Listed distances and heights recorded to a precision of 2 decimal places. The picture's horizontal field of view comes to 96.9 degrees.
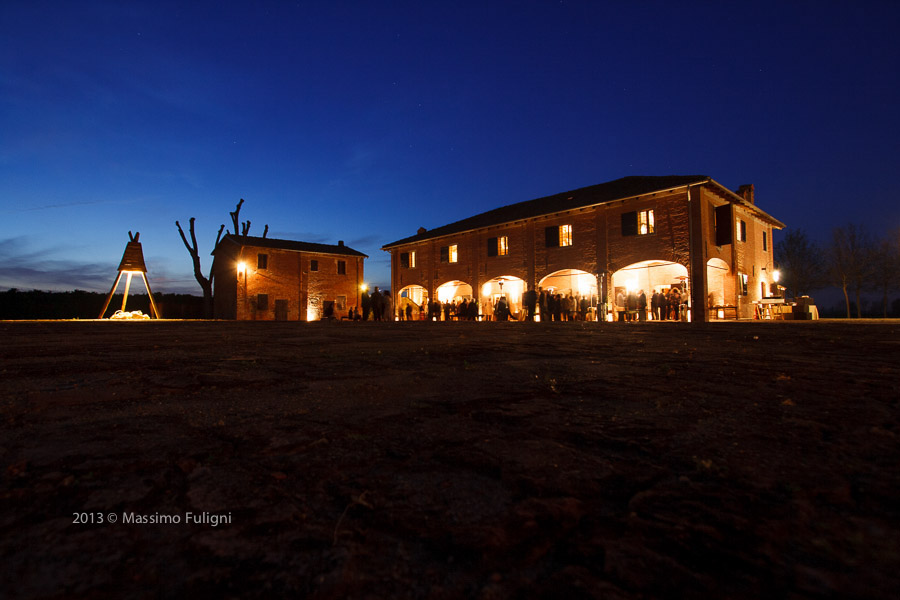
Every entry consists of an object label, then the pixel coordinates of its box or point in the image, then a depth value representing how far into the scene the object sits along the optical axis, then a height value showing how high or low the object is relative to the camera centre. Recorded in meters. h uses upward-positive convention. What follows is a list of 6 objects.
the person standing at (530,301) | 17.67 +0.53
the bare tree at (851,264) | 27.86 +3.04
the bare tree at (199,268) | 25.19 +3.50
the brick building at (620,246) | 16.39 +3.21
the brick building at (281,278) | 28.23 +2.96
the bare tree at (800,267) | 30.23 +3.20
